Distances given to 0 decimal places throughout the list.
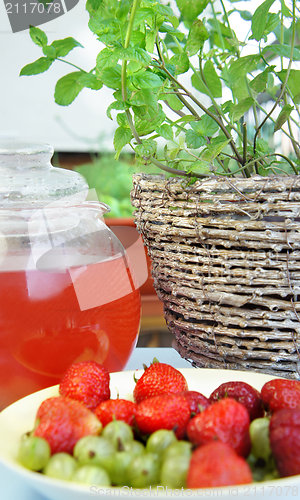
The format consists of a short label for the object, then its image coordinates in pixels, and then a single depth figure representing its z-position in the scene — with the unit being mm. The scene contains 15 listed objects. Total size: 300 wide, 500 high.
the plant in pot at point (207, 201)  445
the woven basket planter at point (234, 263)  449
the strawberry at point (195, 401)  389
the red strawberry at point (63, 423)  337
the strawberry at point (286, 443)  308
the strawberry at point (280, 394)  391
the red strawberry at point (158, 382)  427
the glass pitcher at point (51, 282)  484
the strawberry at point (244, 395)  403
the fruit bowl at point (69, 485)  275
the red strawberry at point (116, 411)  372
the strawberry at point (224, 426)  329
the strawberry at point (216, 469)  280
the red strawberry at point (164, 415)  354
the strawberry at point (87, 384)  416
